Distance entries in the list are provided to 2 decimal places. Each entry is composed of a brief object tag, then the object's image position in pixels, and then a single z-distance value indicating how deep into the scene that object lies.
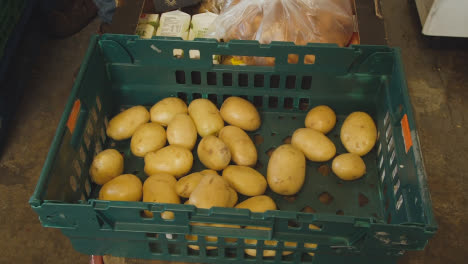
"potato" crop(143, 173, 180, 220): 0.98
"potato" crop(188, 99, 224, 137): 1.15
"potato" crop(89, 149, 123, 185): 1.07
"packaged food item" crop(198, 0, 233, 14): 1.41
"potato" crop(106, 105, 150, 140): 1.17
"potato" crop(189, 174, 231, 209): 0.90
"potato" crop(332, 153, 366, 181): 1.09
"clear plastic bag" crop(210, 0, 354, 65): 1.21
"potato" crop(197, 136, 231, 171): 1.05
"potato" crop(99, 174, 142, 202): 1.00
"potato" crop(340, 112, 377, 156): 1.13
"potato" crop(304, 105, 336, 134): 1.17
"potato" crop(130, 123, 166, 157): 1.13
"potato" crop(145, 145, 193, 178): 1.07
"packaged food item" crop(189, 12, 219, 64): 1.33
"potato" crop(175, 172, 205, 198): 0.99
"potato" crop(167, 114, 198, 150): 1.11
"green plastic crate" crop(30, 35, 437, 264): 0.80
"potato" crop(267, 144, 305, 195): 1.04
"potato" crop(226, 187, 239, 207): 0.97
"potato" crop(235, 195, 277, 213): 0.97
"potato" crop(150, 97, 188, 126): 1.18
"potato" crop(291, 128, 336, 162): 1.12
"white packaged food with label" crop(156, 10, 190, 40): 1.32
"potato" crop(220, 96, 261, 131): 1.16
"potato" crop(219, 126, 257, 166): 1.09
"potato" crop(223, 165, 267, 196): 1.03
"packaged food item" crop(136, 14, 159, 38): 1.33
